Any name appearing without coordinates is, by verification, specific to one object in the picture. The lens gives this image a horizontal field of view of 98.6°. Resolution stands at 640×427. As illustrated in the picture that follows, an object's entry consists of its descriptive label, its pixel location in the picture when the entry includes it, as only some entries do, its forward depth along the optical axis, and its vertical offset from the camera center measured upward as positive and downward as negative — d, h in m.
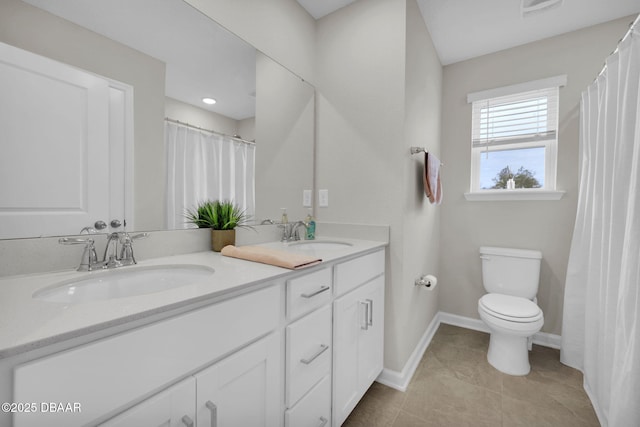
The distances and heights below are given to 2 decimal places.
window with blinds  2.27 +0.62
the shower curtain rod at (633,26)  1.27 +0.87
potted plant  1.30 -0.07
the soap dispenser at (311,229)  1.87 -0.15
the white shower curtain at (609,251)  1.17 -0.21
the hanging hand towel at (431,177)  1.88 +0.22
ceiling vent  1.79 +1.35
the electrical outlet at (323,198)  1.97 +0.07
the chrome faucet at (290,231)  1.79 -0.16
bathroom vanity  0.48 -0.34
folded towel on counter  1.00 -0.20
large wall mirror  0.84 +0.48
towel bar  1.80 +0.38
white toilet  1.78 -0.67
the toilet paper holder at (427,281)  1.96 -0.52
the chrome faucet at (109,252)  0.90 -0.17
